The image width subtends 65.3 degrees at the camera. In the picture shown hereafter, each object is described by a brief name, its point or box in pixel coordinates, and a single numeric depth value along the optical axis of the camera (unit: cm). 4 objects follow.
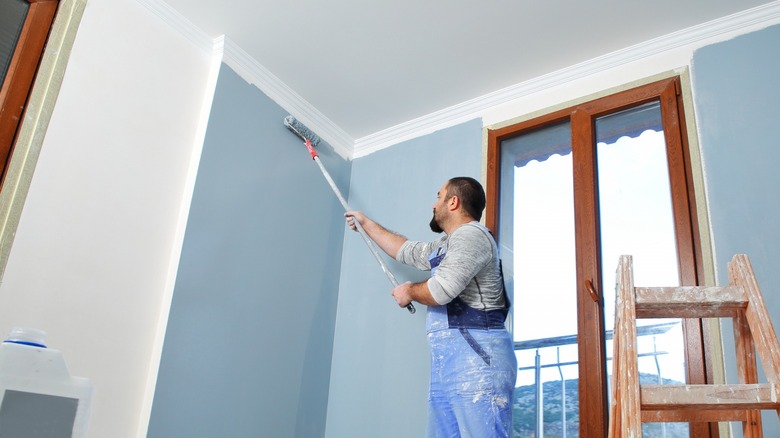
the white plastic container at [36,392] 100
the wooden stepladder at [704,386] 125
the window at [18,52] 207
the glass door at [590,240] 222
